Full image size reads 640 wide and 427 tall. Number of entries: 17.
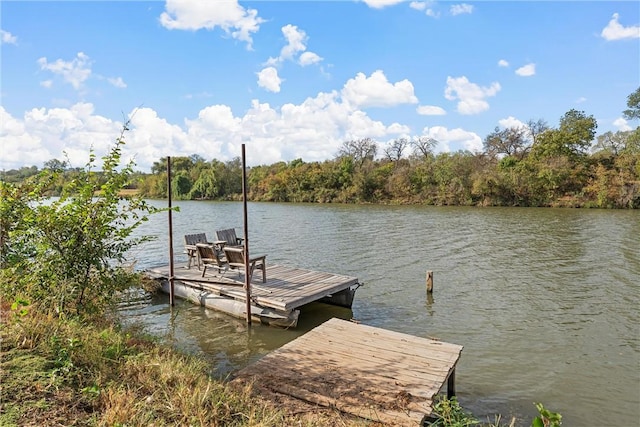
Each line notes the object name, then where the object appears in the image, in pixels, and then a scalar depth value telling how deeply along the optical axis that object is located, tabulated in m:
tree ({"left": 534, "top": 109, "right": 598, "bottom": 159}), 42.12
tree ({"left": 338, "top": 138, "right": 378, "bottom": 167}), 61.54
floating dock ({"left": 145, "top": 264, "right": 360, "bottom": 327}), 8.30
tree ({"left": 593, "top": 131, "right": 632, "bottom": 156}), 45.76
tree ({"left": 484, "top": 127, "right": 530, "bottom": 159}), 52.75
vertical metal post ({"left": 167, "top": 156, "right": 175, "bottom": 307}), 8.91
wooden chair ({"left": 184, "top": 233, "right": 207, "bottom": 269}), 10.76
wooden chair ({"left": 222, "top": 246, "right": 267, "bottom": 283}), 8.88
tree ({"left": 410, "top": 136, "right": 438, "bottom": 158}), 61.57
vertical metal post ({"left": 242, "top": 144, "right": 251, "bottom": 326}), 8.01
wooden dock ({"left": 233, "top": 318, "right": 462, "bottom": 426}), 4.20
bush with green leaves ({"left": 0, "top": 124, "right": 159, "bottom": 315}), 5.14
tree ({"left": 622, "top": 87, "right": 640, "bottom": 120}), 48.34
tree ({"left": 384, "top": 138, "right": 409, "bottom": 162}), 62.88
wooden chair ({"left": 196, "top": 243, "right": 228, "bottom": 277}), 9.47
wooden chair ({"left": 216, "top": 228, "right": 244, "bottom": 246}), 11.29
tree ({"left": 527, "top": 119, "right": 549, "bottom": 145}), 52.71
